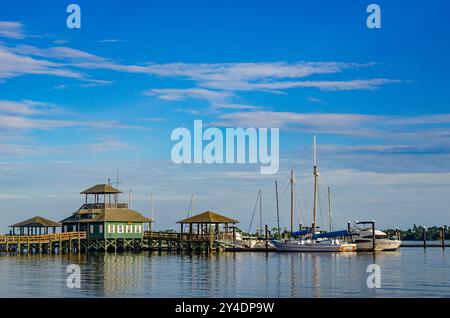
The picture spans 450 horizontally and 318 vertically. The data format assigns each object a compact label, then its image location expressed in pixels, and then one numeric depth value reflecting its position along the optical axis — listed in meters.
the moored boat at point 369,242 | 104.94
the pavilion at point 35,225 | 103.31
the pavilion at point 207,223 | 99.00
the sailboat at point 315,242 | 101.19
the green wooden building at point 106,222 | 99.03
